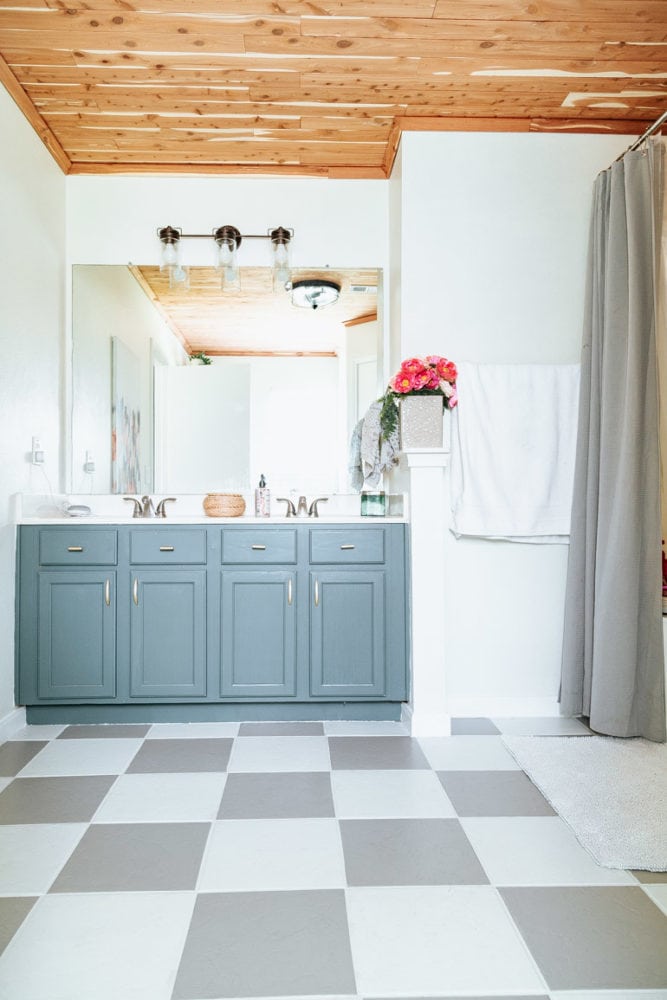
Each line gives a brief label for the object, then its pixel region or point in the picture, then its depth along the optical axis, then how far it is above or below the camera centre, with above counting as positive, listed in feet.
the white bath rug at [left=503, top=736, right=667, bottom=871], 6.09 -3.21
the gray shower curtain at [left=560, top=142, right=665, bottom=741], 8.68 -0.16
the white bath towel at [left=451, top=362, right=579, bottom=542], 9.98 +0.30
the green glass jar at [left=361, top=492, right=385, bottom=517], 10.82 -0.52
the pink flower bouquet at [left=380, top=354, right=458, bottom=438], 9.52 +1.22
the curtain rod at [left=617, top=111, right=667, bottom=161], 8.84 +4.35
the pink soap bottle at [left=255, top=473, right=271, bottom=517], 11.08 -0.52
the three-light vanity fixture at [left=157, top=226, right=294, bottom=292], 11.46 +3.49
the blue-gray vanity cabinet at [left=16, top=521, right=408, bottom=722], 9.73 -2.08
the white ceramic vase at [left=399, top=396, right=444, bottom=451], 9.52 +0.66
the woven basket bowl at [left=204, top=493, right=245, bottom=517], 10.53 -0.53
